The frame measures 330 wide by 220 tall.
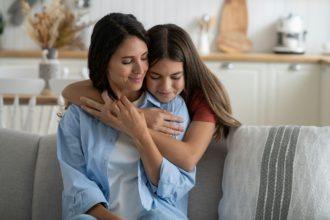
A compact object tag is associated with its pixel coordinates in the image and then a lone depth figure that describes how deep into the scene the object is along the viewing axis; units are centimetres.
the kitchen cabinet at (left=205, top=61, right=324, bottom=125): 489
